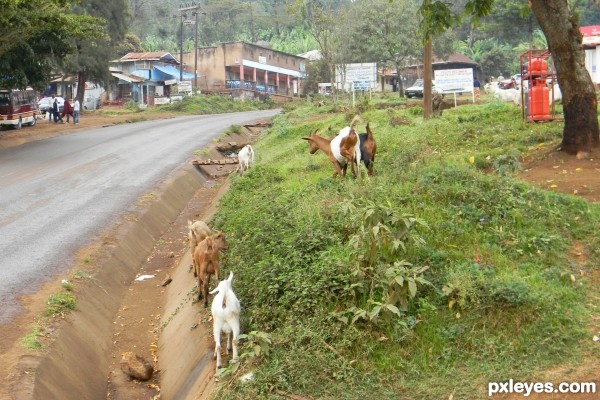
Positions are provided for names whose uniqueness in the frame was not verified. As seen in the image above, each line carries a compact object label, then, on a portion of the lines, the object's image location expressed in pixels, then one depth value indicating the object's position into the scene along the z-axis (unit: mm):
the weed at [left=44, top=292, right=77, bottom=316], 11108
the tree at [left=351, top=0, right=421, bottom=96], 50156
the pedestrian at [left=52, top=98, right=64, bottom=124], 43406
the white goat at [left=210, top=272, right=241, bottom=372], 8586
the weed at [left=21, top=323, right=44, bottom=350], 9789
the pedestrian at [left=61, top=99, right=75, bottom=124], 43781
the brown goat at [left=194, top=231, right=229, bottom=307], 10773
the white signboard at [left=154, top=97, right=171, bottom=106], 61259
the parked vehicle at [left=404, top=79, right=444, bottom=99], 46681
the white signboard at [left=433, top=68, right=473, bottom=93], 27984
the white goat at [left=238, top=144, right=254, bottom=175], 20266
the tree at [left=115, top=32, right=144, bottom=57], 74212
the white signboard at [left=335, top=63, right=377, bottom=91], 33062
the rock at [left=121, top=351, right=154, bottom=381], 10234
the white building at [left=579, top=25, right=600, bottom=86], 35500
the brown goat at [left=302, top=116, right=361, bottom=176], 13828
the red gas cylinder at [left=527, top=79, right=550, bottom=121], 17094
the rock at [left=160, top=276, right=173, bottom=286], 14203
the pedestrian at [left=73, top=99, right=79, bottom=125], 42844
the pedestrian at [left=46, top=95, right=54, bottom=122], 45472
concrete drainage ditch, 9180
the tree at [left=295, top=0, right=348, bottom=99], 43094
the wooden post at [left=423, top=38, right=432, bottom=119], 21219
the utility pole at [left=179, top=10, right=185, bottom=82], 65562
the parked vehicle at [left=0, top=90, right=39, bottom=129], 38031
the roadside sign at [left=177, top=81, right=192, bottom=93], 61938
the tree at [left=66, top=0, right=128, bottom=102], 46469
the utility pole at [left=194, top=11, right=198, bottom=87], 71012
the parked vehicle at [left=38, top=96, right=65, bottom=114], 49753
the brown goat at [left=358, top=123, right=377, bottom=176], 14045
